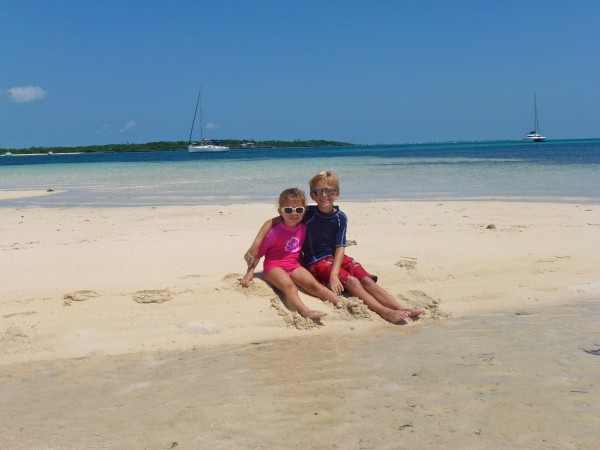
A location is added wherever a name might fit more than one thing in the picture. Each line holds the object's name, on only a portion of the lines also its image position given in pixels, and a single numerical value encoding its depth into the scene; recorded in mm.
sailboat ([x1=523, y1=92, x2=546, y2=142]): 101062
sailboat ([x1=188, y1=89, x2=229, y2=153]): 84375
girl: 4859
